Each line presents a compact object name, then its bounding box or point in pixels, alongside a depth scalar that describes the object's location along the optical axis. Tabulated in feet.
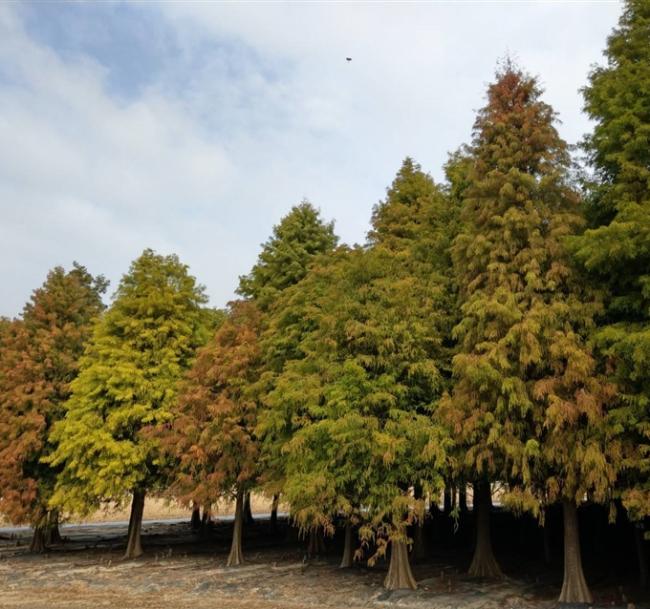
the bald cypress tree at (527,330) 50.65
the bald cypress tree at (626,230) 48.06
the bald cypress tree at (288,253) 94.48
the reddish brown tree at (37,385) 95.81
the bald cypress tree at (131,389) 88.12
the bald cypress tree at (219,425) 79.56
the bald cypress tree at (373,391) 59.57
